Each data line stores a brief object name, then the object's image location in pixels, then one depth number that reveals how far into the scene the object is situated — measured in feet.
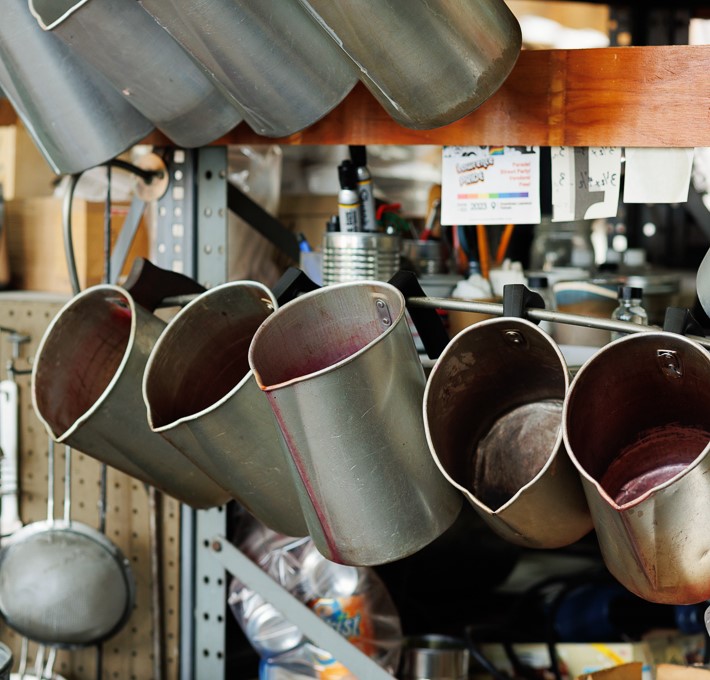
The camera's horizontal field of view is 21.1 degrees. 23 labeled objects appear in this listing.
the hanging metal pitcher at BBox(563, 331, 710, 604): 5.21
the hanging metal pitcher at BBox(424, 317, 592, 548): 5.46
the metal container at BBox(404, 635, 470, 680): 7.24
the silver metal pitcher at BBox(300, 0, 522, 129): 5.46
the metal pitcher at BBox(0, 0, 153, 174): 6.16
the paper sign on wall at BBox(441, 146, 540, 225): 6.19
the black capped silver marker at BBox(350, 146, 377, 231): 6.61
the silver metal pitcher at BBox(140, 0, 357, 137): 5.67
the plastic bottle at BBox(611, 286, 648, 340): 6.48
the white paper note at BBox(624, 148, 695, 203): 5.95
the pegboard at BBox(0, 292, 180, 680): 7.17
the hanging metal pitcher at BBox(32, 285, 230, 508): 6.04
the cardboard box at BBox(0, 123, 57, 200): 8.70
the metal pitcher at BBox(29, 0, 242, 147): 5.87
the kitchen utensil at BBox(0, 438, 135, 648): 7.02
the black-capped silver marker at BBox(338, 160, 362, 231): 6.56
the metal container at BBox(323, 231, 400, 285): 6.48
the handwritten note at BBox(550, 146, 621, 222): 6.09
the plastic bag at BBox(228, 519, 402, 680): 6.99
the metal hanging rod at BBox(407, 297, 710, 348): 5.63
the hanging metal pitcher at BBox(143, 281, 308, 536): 5.73
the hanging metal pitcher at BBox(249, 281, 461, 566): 5.47
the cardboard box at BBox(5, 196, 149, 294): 7.87
